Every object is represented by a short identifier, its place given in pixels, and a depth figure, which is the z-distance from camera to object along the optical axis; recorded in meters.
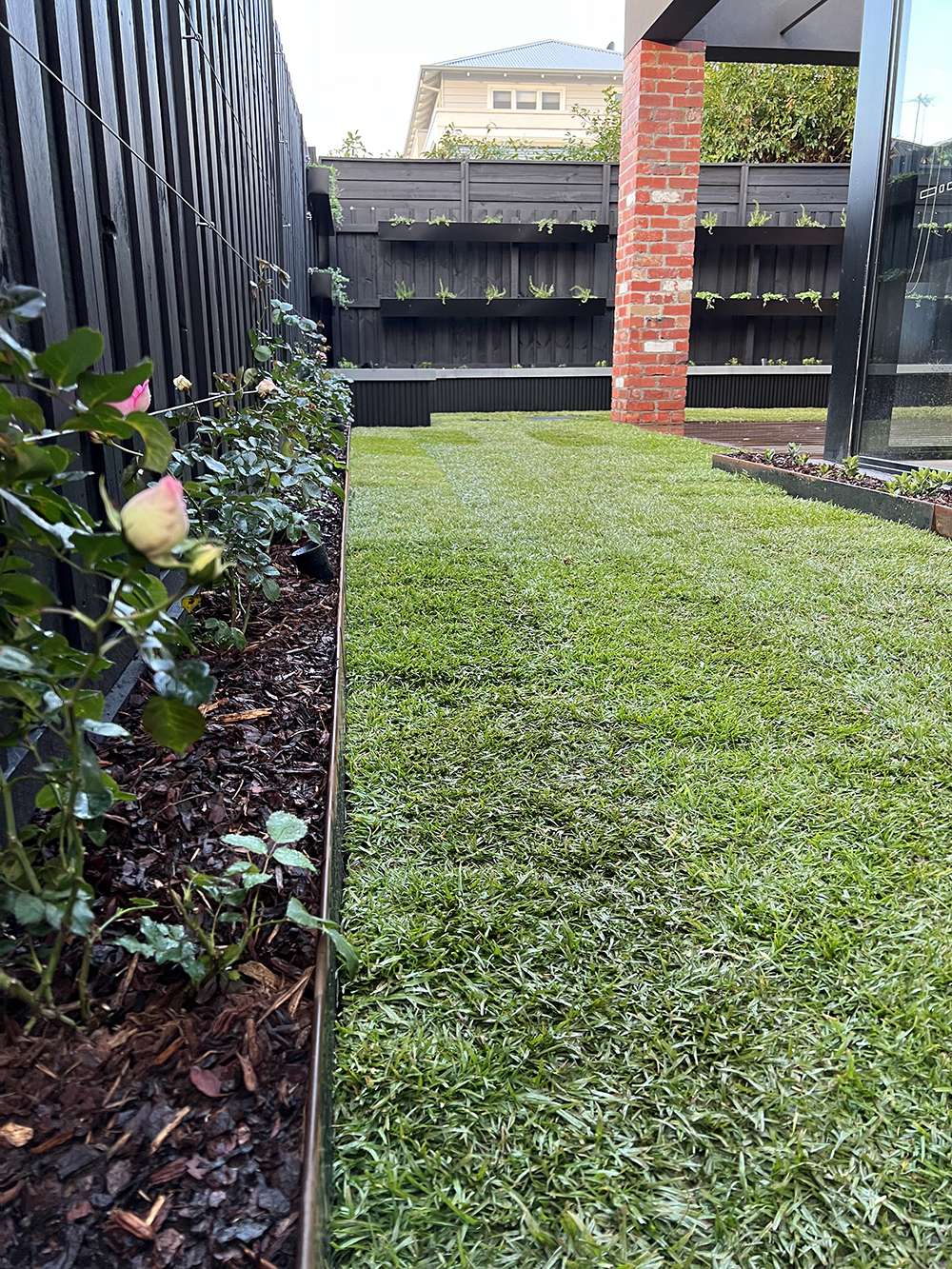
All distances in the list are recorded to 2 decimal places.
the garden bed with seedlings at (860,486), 3.53
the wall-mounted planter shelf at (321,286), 8.49
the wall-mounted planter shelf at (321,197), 8.08
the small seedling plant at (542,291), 9.70
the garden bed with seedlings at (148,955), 0.66
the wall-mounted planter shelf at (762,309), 9.92
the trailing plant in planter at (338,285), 8.40
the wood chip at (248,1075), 0.81
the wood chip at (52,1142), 0.73
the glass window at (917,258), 4.14
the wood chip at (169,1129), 0.74
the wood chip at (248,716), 1.60
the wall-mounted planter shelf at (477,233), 9.25
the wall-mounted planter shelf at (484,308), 9.43
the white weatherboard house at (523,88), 29.48
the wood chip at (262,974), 0.95
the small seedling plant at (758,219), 9.88
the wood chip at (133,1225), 0.66
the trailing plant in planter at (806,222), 9.76
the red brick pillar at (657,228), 6.77
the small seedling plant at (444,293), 9.42
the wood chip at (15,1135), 0.73
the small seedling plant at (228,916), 0.91
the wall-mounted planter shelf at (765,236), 9.59
